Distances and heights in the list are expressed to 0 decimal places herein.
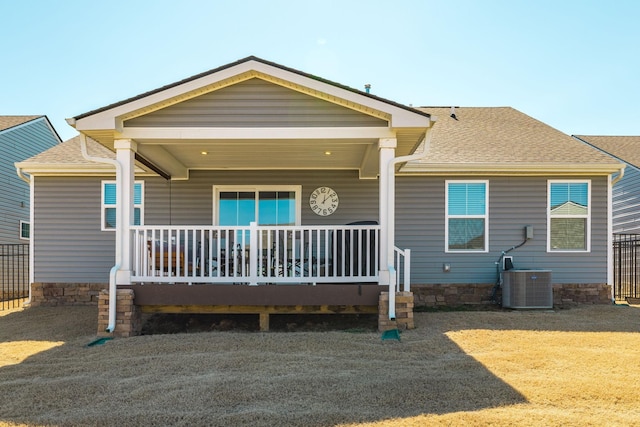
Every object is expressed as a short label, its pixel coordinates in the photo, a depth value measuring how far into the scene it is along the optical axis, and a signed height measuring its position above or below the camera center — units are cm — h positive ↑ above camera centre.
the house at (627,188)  1497 +71
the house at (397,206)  971 +7
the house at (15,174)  1488 +100
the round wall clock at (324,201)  1000 +17
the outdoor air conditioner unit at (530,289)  902 -137
